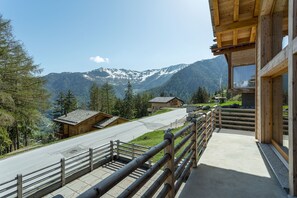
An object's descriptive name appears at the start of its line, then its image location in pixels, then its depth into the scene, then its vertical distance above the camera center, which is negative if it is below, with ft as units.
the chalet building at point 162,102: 134.31 -2.92
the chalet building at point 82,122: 70.54 -10.11
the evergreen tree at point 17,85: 40.73 +3.78
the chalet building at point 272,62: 7.00 +2.05
